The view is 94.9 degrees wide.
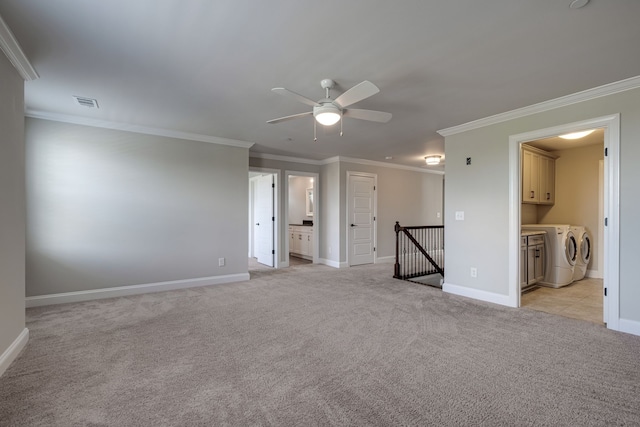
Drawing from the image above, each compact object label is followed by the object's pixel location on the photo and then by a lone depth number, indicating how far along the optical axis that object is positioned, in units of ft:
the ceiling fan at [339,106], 7.66
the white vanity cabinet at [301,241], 24.48
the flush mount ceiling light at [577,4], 5.83
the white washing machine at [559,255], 15.11
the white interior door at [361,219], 22.03
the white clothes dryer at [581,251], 15.92
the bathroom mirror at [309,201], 28.22
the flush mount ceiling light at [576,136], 13.90
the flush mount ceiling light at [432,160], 20.20
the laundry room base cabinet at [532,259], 14.02
